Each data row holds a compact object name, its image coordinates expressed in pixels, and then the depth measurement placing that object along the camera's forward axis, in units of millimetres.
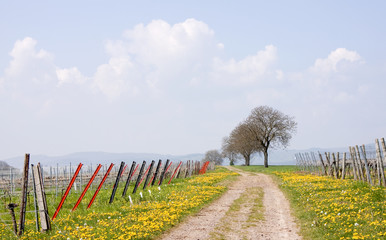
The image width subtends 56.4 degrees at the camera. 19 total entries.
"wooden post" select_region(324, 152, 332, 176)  31209
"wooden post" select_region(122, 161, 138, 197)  21223
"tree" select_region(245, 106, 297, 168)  76625
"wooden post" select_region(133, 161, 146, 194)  22823
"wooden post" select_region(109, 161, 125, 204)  19206
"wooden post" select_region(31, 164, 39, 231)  12386
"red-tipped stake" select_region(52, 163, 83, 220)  14948
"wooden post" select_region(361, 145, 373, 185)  21678
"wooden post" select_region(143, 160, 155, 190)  25466
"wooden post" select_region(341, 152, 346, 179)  27391
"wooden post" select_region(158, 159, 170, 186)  28695
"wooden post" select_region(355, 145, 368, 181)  23245
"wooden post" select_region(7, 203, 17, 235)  12015
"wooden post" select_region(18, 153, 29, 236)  11720
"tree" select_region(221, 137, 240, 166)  126962
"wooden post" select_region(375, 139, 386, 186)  19781
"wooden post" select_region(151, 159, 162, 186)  27928
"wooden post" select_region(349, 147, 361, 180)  24616
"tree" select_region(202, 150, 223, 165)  183738
